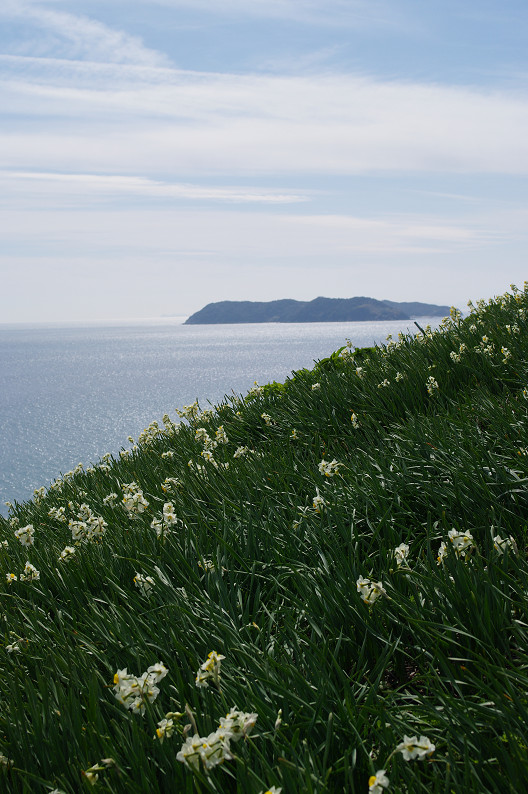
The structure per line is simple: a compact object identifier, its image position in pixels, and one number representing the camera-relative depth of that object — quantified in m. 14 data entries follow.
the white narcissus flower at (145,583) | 3.33
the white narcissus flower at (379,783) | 1.60
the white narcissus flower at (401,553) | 2.90
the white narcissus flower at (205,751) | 1.73
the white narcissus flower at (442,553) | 2.90
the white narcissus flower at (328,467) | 4.40
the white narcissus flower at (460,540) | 2.74
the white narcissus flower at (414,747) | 1.70
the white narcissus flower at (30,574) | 4.08
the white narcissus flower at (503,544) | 2.77
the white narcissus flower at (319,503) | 3.83
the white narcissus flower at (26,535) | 4.67
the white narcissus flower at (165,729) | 2.03
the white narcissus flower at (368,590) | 2.54
